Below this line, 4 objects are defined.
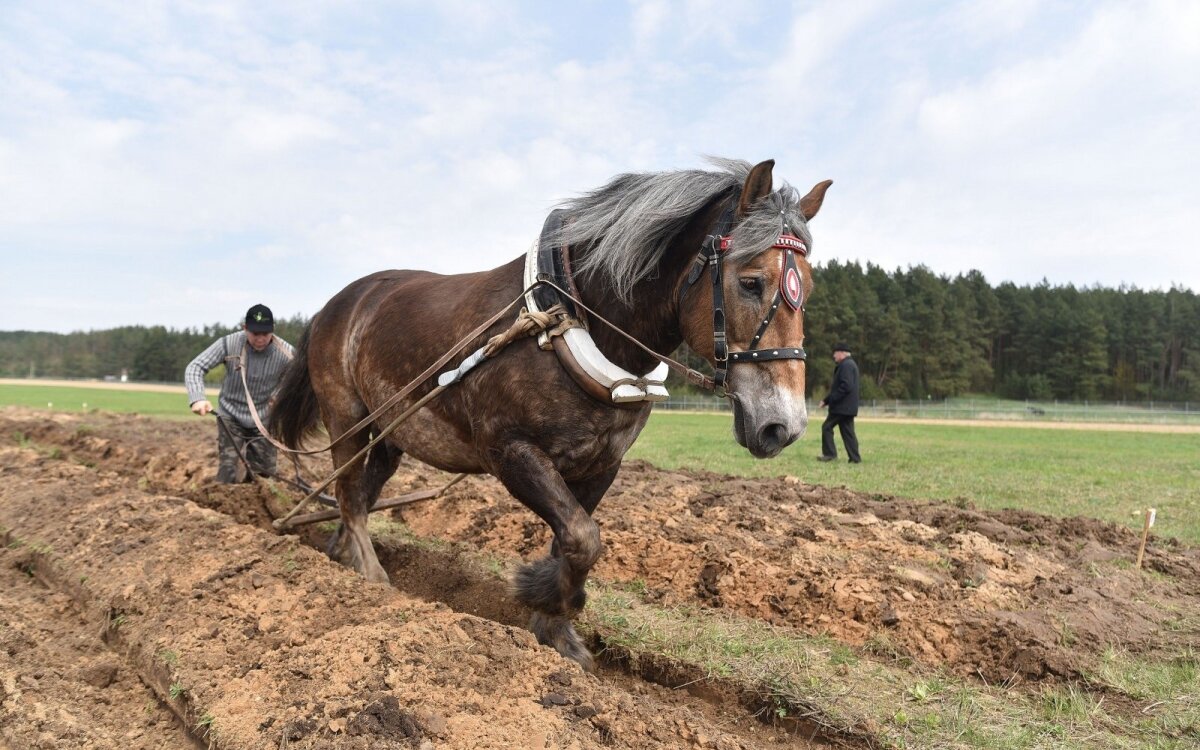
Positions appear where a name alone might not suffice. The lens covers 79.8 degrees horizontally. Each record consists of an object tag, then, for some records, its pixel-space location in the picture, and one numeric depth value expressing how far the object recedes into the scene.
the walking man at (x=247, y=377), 6.73
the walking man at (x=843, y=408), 12.60
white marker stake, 5.38
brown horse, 2.96
